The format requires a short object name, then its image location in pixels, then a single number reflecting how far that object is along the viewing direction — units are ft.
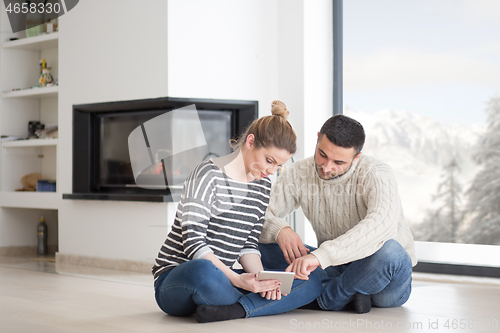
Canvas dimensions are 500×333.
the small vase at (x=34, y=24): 15.81
